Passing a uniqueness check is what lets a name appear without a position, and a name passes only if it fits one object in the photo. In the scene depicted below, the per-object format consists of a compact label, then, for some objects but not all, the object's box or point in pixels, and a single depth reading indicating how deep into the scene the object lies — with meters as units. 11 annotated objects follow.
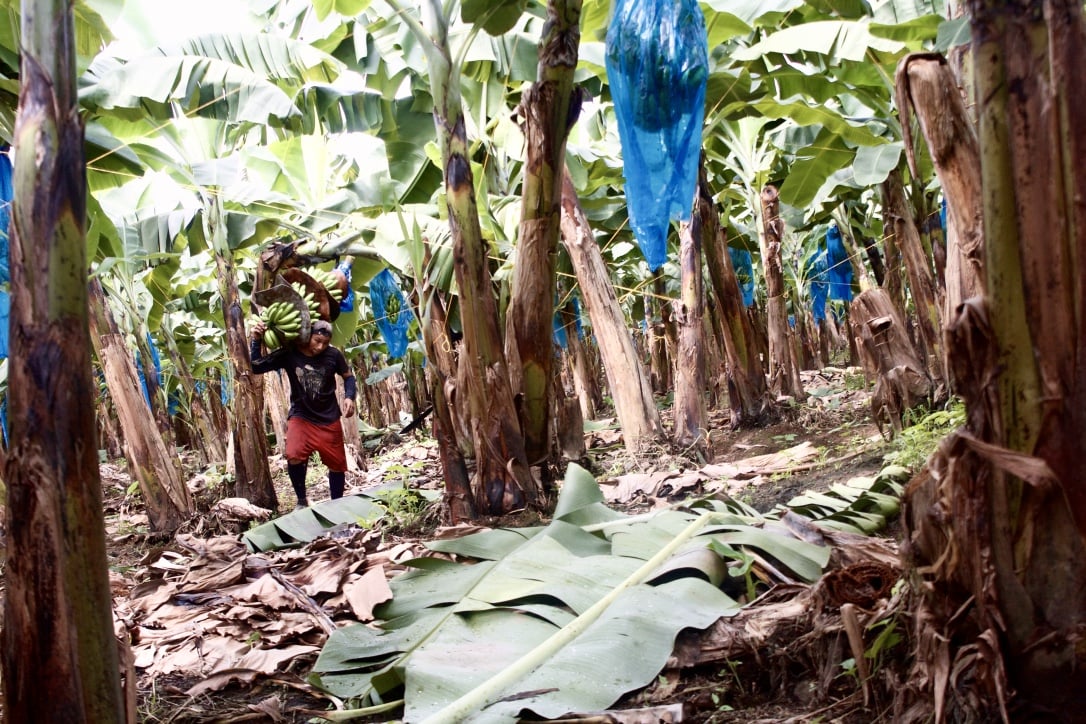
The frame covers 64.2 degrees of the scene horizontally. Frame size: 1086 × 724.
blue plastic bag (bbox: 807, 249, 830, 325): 15.11
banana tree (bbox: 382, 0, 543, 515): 4.86
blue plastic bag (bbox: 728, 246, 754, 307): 12.30
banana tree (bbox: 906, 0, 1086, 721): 1.43
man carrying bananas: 6.61
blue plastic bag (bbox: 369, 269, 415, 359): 10.62
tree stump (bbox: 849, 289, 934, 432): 5.67
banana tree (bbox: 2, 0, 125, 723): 1.58
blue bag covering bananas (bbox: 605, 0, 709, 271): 3.91
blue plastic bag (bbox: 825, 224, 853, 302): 12.86
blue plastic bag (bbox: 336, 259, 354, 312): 8.32
